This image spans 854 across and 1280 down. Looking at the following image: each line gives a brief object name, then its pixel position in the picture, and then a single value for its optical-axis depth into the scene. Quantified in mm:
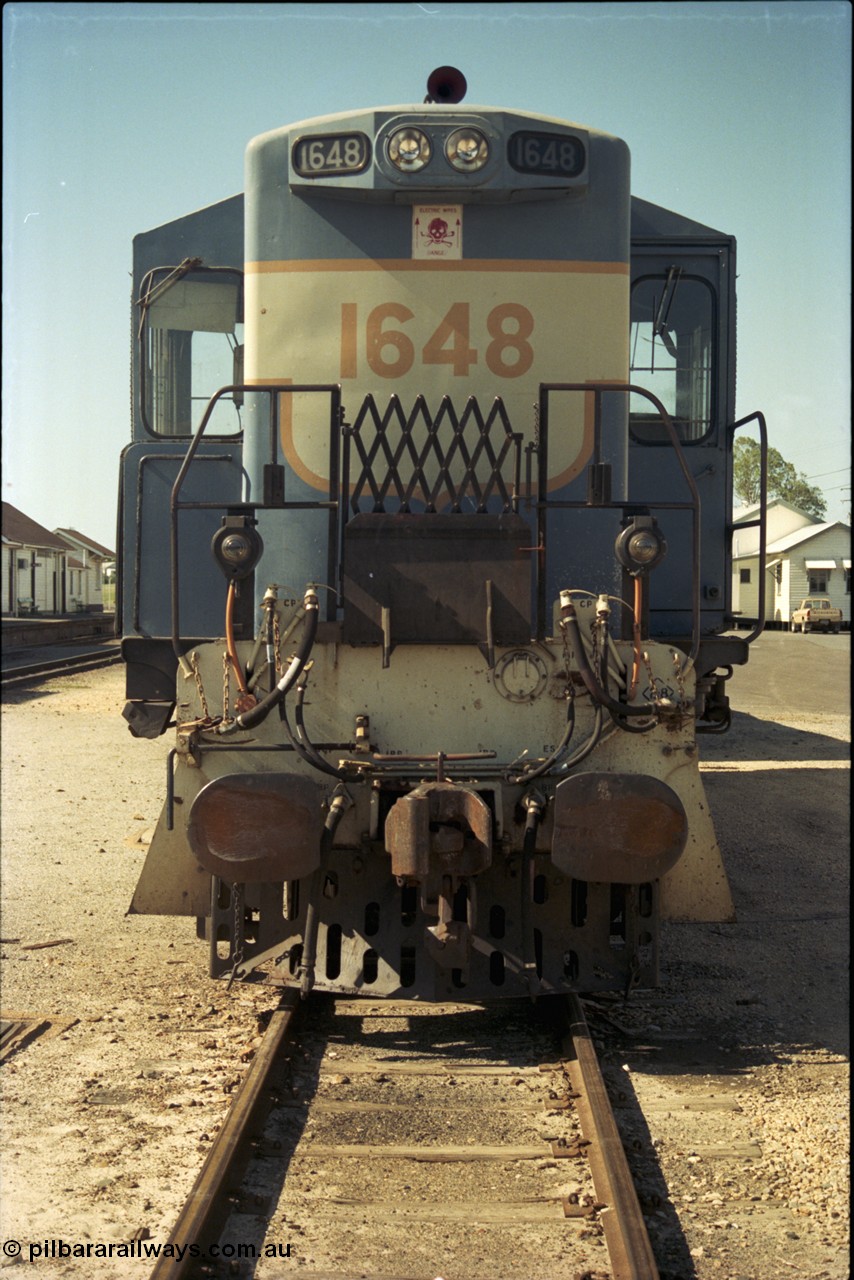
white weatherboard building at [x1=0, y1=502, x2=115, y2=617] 46094
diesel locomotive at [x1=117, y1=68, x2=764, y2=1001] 4785
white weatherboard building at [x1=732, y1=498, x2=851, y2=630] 53281
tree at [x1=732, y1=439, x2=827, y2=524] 69000
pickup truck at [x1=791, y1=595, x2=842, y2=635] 50500
